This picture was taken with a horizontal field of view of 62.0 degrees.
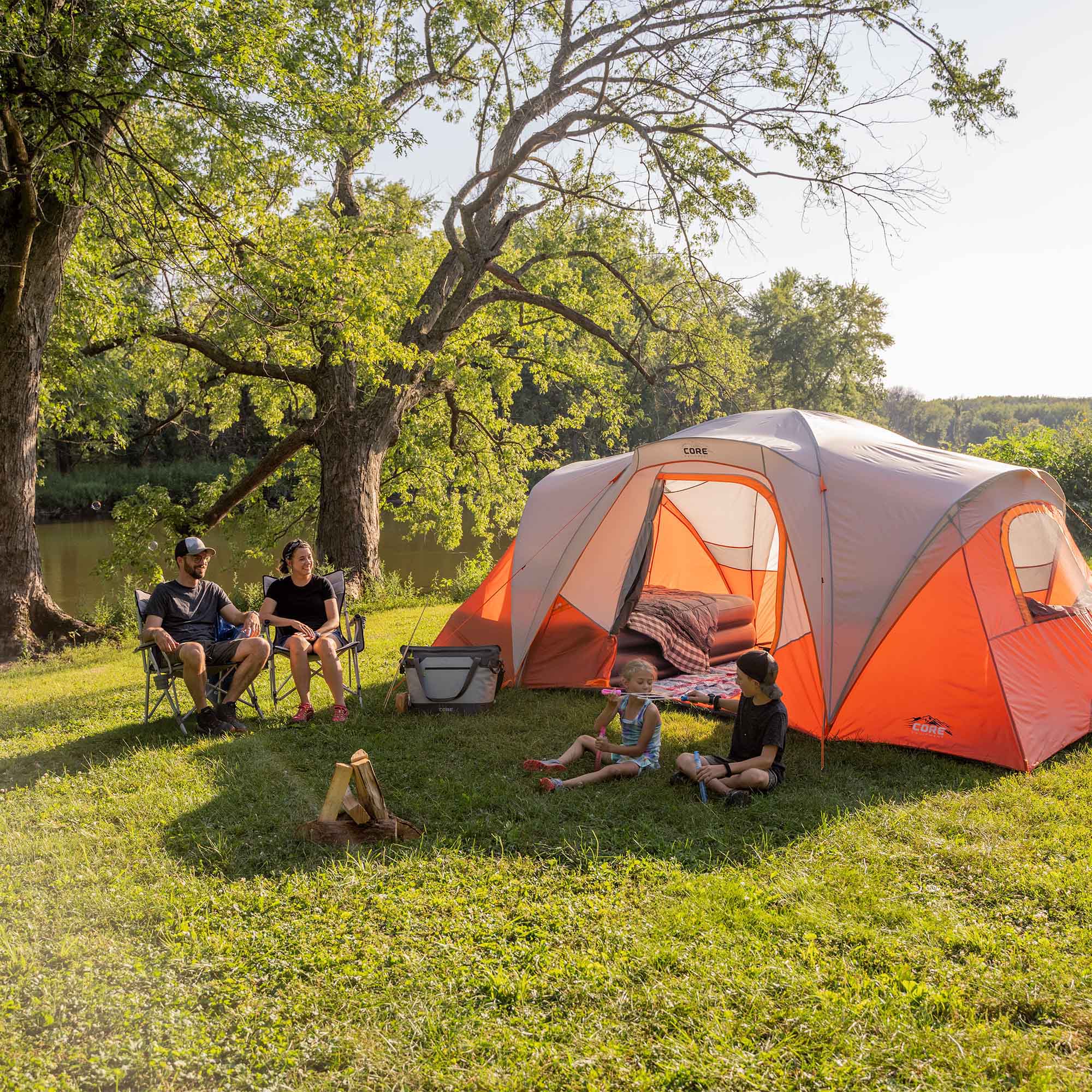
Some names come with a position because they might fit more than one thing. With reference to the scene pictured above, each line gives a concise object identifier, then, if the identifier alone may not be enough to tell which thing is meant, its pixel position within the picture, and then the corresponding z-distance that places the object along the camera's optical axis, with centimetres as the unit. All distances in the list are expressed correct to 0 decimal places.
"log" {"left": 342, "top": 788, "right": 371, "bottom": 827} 379
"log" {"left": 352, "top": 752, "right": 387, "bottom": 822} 384
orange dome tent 492
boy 430
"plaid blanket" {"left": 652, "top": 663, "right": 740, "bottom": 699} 630
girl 461
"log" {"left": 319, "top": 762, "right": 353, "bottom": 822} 379
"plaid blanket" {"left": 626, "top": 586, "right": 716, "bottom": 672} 680
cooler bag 583
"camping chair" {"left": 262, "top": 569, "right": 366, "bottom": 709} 587
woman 570
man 536
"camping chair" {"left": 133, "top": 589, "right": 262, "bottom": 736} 539
